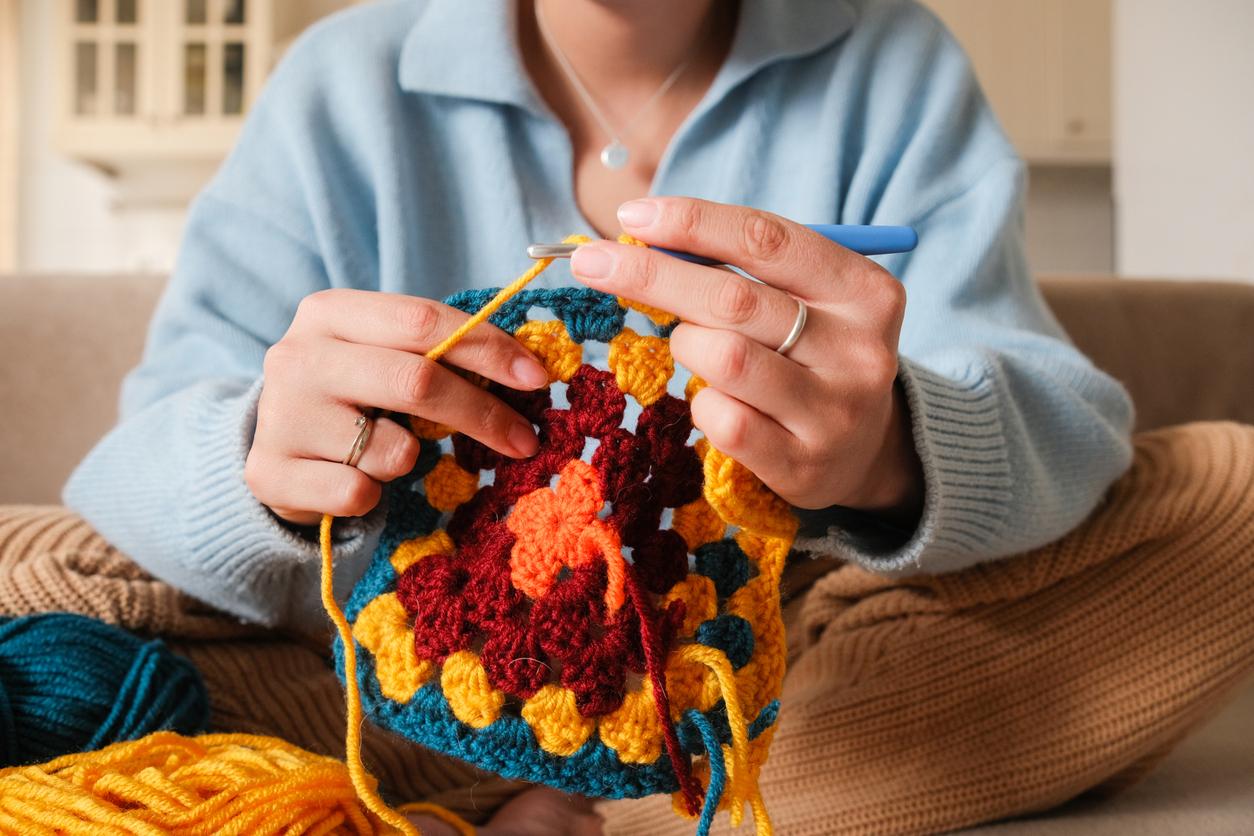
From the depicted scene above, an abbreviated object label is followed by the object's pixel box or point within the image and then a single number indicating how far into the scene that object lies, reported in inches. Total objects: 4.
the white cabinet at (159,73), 135.4
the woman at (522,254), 24.2
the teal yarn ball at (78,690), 26.5
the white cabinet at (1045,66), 135.8
